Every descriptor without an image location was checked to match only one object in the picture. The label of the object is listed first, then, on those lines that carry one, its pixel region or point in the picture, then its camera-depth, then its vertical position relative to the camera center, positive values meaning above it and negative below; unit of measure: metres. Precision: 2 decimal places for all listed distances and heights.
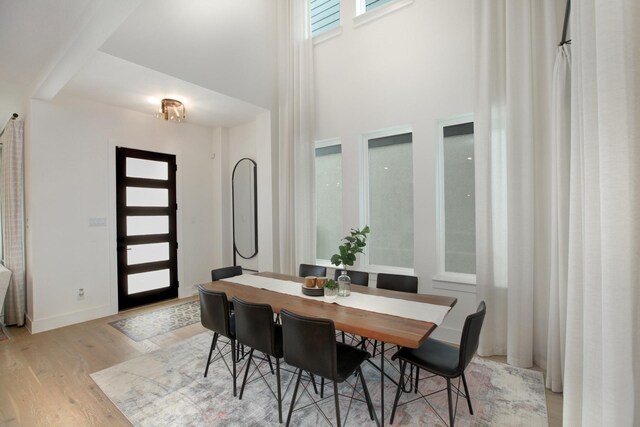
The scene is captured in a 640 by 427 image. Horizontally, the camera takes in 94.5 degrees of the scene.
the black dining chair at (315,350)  1.68 -0.83
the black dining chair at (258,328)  1.99 -0.81
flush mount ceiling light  3.75 +1.32
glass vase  2.44 -0.62
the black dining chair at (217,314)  2.29 -0.81
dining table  1.76 -0.71
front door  4.34 -0.22
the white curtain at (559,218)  2.32 -0.07
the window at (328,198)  4.24 +0.20
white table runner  1.99 -0.71
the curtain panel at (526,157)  2.68 +0.48
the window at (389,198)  3.67 +0.17
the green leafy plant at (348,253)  2.33 -0.33
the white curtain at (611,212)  0.98 -0.01
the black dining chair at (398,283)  2.73 -0.69
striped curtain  3.78 -0.11
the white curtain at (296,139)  4.21 +1.06
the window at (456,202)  3.25 +0.09
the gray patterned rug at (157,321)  3.54 -1.42
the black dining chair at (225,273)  3.29 -0.70
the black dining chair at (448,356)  1.74 -0.98
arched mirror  4.96 +0.05
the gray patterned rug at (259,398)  2.01 -1.42
